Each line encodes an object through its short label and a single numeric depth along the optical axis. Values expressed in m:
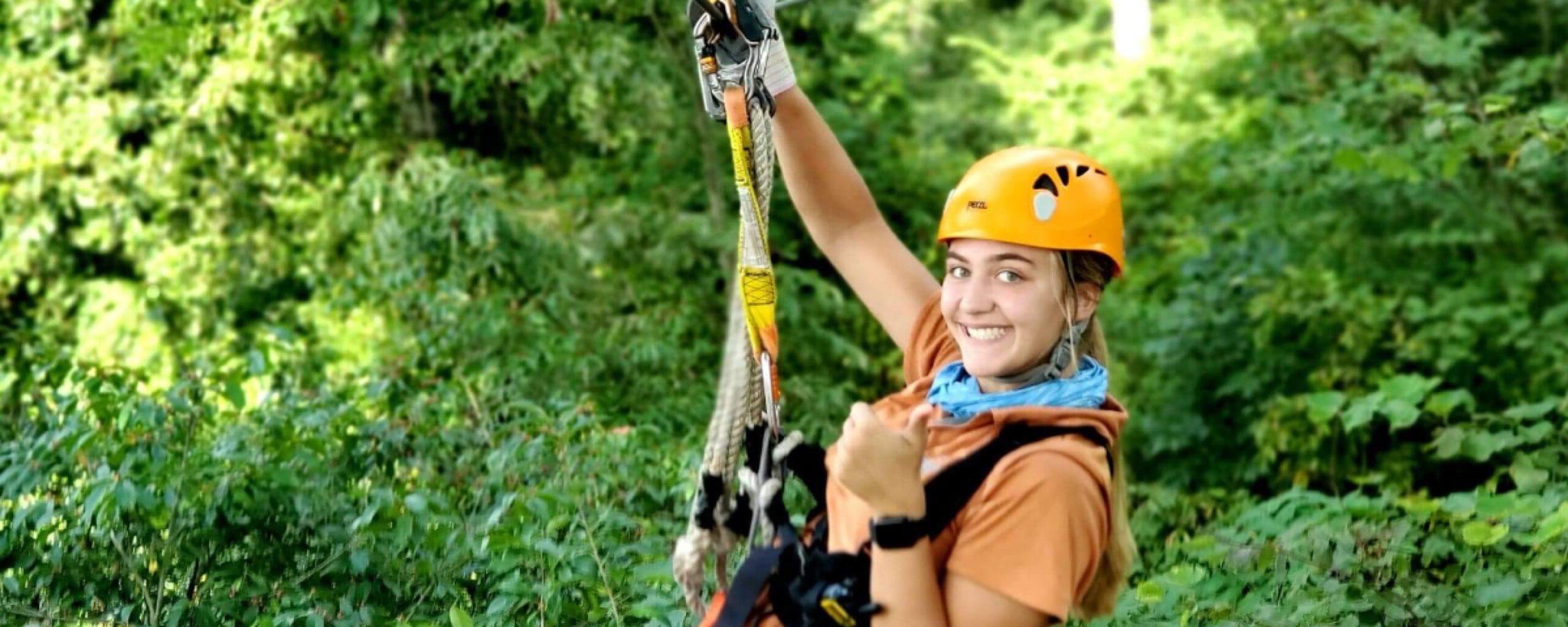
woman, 2.24
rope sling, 2.74
